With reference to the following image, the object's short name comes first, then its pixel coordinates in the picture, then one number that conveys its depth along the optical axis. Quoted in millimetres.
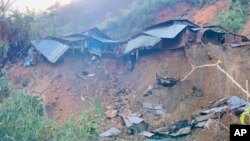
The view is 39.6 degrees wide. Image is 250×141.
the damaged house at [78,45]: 15711
